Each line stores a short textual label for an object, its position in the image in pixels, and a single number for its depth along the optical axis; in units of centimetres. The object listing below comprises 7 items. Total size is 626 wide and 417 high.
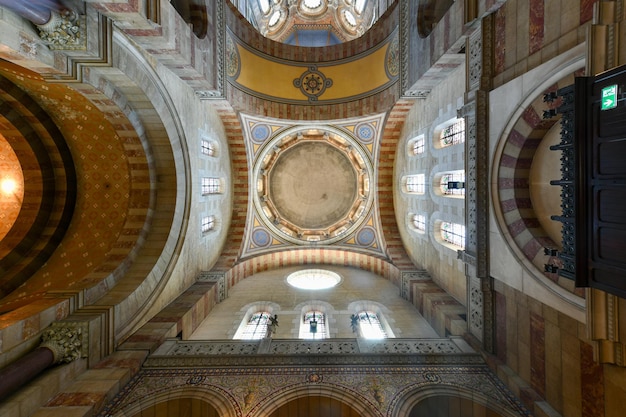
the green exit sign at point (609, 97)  405
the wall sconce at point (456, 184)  851
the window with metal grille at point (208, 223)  1261
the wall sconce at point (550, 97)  484
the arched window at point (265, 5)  1759
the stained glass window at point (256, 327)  1068
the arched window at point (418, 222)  1246
